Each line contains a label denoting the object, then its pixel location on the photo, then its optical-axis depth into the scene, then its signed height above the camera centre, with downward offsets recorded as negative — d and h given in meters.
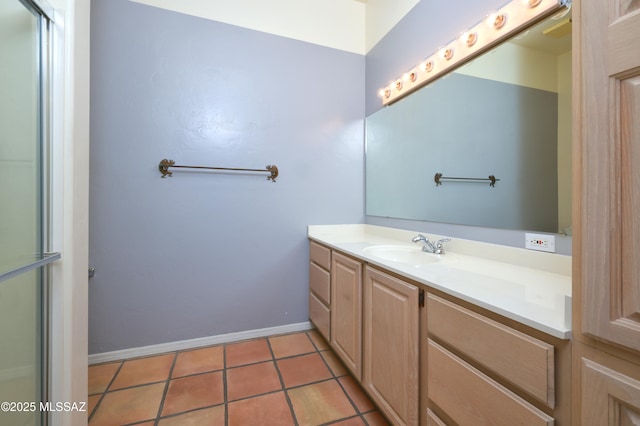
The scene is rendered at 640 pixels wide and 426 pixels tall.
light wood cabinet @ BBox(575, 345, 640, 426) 0.50 -0.35
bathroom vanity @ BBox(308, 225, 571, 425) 0.64 -0.39
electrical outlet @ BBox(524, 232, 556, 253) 1.08 -0.13
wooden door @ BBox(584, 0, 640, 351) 0.49 +0.08
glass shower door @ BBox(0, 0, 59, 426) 0.98 +0.03
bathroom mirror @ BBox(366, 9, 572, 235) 1.06 +0.38
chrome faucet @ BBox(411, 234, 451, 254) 1.49 -0.19
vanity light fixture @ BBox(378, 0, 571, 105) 1.13 +0.89
